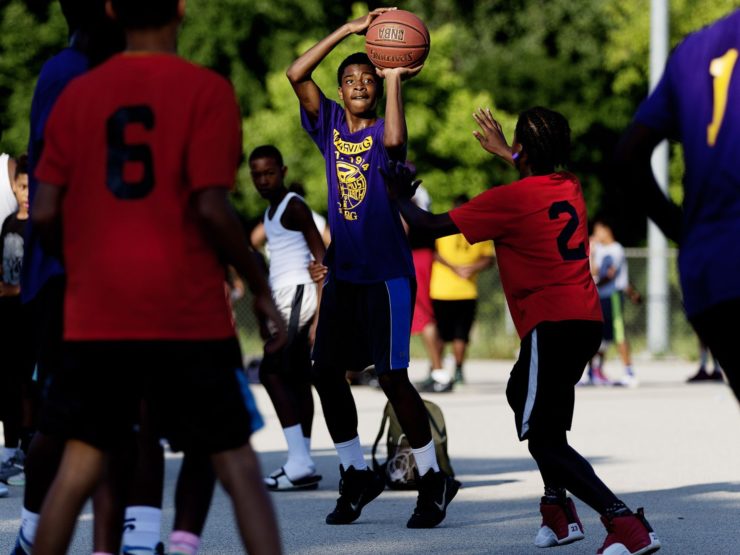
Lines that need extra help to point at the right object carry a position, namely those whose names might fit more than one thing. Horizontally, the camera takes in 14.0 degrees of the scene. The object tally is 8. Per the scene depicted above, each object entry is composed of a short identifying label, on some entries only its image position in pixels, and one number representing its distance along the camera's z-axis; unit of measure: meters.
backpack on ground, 16.82
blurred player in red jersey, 8.28
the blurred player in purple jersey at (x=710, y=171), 8.28
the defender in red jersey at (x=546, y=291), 12.02
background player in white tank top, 16.78
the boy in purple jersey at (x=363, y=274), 14.08
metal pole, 49.04
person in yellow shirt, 33.83
